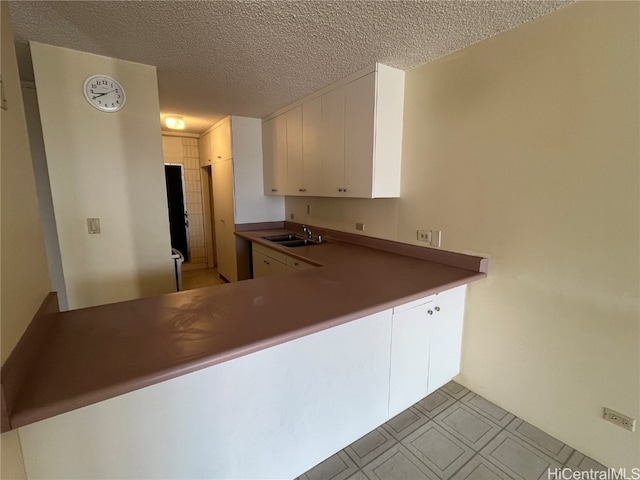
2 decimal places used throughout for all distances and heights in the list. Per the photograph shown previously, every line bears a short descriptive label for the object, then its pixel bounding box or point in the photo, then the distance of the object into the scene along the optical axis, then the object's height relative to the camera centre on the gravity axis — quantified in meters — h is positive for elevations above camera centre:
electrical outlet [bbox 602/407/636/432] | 1.35 -1.07
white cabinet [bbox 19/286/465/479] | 0.87 -0.81
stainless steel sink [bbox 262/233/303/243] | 3.29 -0.51
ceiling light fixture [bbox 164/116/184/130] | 3.32 +0.83
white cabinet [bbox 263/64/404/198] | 2.08 +0.47
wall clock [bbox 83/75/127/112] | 1.84 +0.65
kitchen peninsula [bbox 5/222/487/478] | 0.83 -0.65
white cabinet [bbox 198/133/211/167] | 4.25 +0.69
